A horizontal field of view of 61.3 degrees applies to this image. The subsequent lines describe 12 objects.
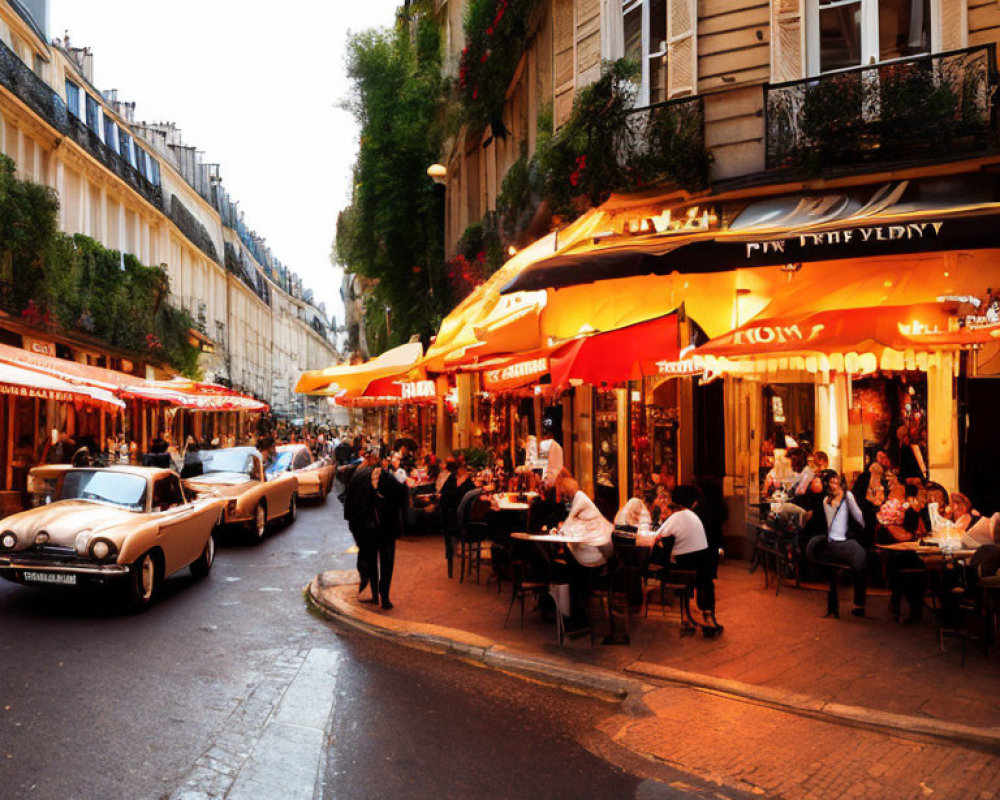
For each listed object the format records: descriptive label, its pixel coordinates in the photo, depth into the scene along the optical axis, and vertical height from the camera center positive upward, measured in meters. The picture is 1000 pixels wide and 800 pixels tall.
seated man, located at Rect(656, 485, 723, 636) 7.88 -1.23
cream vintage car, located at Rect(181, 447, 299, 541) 13.96 -1.09
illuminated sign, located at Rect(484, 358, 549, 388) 9.76 +0.63
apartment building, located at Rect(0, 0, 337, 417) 22.81 +8.53
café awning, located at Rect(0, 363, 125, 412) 13.04 +0.59
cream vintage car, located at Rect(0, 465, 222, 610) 8.18 -1.11
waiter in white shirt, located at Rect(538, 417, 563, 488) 11.96 -0.46
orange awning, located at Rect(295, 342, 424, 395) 14.05 +0.92
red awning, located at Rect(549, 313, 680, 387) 8.41 +0.71
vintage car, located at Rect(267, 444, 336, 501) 20.88 -1.13
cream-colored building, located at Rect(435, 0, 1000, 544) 9.87 +3.24
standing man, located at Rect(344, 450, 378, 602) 9.09 -0.90
